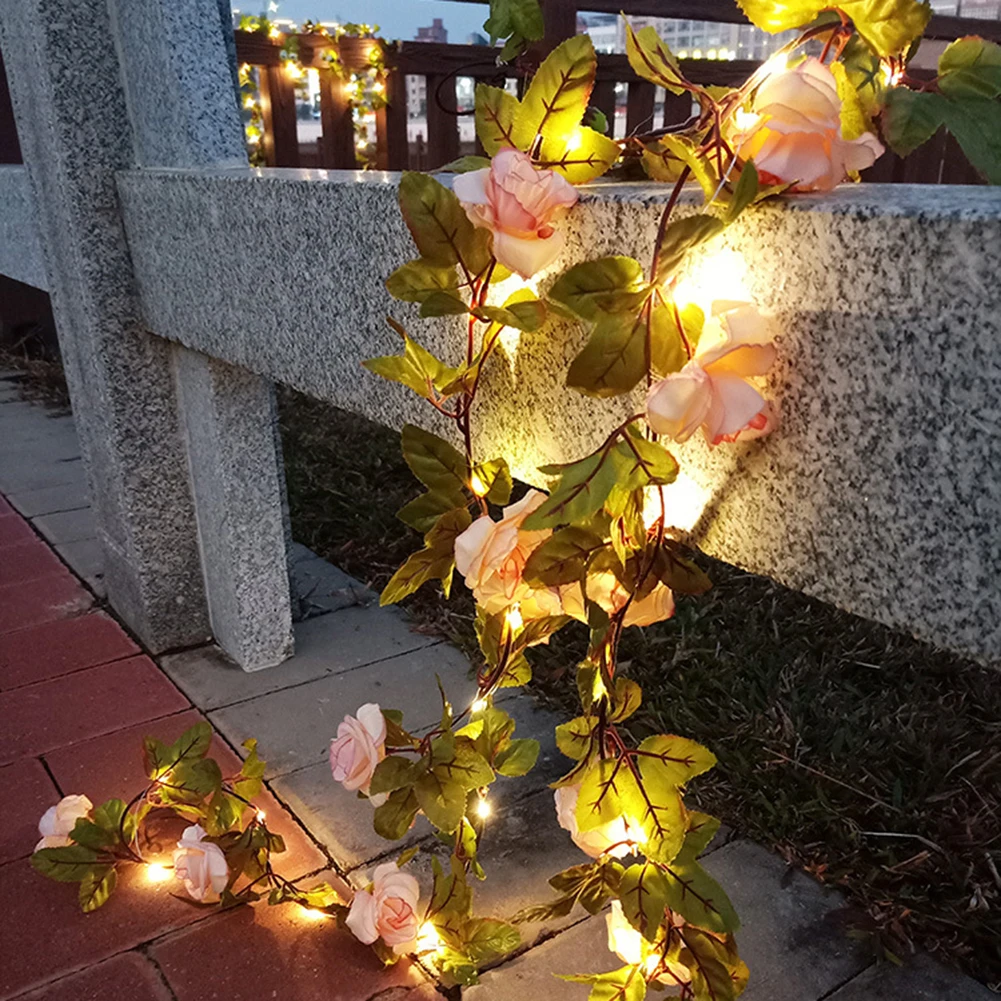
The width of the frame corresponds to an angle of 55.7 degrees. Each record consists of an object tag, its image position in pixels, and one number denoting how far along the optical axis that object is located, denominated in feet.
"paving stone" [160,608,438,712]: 7.63
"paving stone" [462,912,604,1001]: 4.81
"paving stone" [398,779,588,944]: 5.40
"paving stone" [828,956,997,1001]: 4.78
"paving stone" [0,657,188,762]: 6.97
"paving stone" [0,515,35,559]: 10.53
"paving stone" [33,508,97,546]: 10.59
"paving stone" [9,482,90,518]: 11.46
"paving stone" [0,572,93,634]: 8.70
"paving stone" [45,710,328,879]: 5.85
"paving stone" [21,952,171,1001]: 4.84
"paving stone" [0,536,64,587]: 9.58
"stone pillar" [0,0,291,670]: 6.69
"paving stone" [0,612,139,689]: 7.82
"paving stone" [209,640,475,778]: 6.86
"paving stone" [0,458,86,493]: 12.33
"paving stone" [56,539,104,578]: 9.68
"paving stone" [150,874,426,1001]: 4.88
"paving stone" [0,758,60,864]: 5.92
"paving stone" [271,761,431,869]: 5.81
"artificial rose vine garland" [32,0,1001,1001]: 2.60
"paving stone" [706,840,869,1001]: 4.87
